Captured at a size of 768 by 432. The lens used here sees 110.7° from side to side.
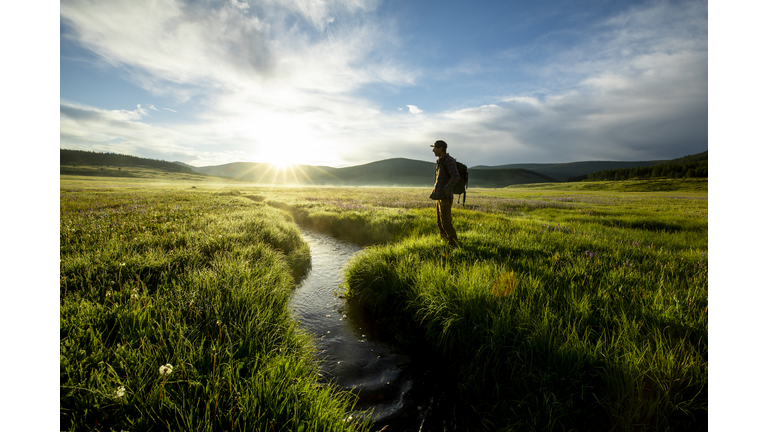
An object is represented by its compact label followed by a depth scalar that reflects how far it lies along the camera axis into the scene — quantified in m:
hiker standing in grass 8.19
